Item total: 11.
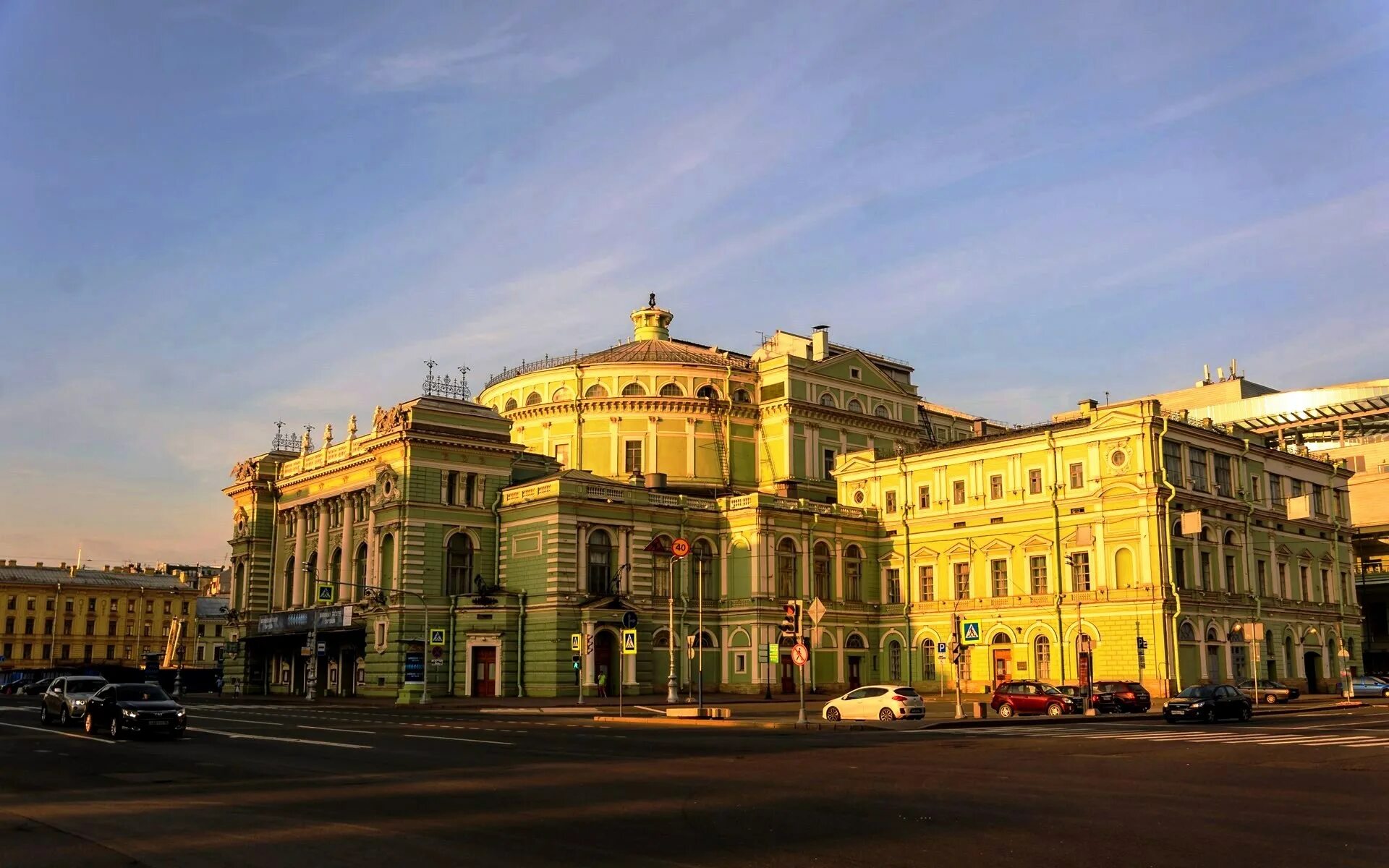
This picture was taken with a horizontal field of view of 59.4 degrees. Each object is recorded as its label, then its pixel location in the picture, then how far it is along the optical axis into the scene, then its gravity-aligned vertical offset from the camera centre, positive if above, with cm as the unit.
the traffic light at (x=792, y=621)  4491 +51
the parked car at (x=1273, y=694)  6159 -304
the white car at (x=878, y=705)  4400 -257
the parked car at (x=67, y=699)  3922 -205
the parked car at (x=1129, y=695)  5253 -263
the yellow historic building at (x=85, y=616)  13688 +231
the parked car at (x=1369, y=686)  6838 -297
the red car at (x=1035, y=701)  4872 -266
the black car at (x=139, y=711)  3309 -204
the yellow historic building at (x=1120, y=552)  6550 +474
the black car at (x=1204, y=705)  4291 -249
